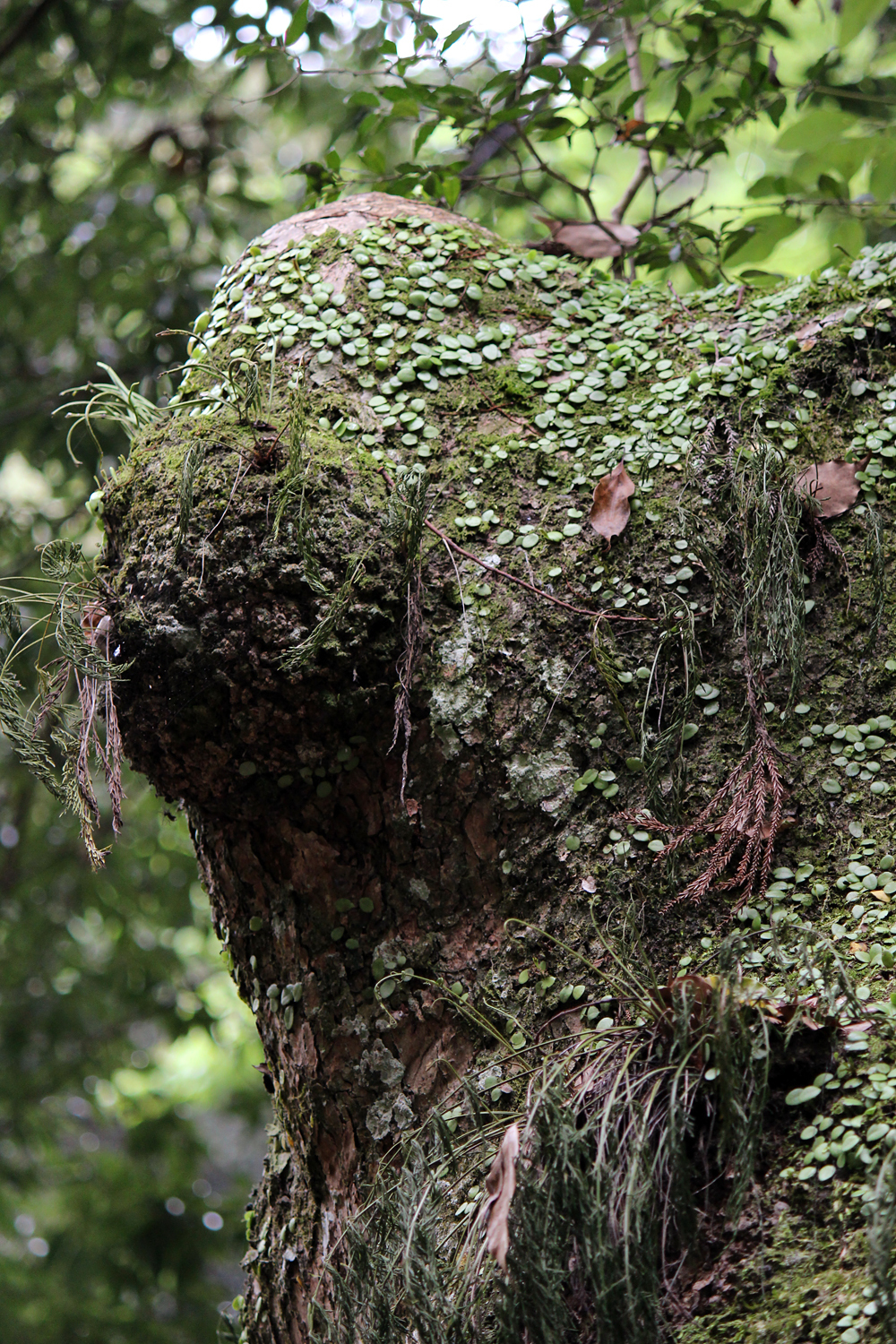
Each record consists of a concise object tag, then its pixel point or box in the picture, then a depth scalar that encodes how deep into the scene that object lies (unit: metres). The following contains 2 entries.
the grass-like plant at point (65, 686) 3.05
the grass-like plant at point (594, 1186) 2.89
